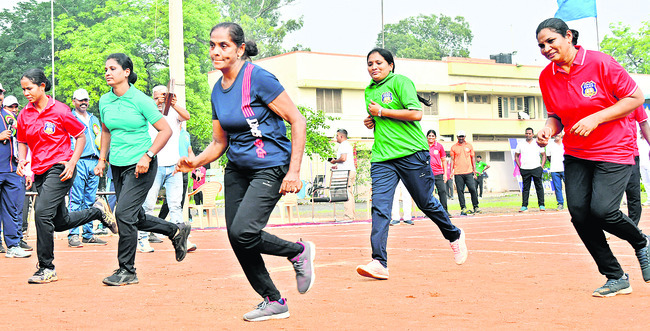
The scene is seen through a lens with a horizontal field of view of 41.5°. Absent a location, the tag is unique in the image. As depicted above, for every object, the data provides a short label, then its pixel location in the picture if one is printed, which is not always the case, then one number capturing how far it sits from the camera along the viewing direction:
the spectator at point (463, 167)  19.62
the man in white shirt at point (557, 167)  20.31
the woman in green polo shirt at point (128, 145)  7.67
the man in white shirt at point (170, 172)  10.98
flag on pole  26.55
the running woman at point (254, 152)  5.44
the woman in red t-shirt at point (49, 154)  7.94
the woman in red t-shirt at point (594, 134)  6.11
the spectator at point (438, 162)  18.88
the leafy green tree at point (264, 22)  70.94
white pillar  16.55
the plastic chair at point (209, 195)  16.88
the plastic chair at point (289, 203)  18.16
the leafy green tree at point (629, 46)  77.56
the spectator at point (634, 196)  10.66
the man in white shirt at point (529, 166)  19.98
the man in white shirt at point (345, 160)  17.59
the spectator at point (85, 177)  12.43
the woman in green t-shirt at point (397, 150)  7.84
